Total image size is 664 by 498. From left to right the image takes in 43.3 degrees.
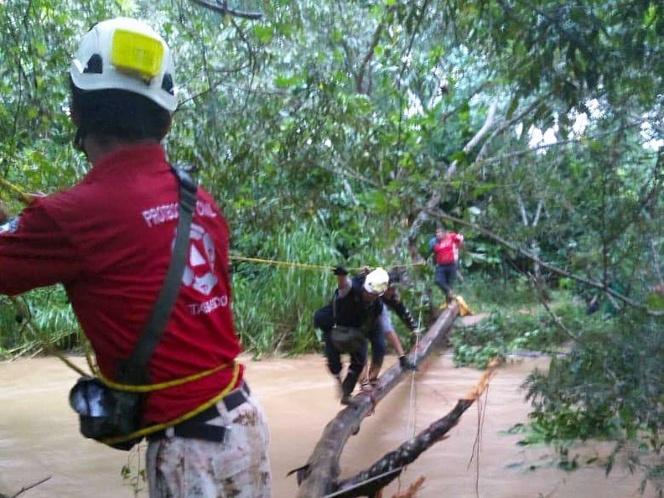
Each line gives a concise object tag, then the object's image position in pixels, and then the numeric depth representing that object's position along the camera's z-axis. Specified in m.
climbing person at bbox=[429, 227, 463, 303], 11.19
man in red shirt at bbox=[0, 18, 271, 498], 1.73
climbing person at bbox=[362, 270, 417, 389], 7.80
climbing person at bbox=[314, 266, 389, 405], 7.32
